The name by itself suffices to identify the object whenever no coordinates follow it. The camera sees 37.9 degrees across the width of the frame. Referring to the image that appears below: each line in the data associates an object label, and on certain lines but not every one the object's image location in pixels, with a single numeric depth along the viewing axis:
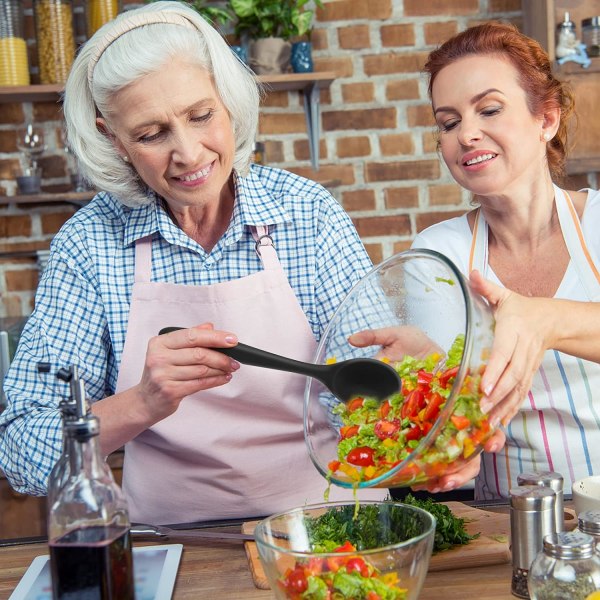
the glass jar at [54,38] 2.65
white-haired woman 1.45
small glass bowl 0.87
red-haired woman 1.50
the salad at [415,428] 0.92
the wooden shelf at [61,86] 2.62
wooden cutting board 1.07
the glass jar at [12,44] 2.63
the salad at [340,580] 0.87
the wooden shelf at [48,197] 2.63
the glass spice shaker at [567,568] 0.84
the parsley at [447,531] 1.10
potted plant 2.63
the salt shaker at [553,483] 1.00
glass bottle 0.85
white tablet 1.05
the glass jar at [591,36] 2.63
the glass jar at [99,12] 2.62
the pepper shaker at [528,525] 0.98
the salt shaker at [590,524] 0.92
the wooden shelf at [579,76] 2.64
